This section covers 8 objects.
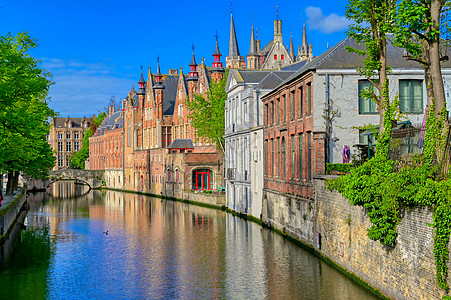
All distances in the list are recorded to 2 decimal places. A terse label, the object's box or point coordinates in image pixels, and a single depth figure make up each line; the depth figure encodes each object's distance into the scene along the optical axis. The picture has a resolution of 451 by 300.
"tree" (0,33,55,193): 28.73
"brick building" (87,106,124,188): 99.50
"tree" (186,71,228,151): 59.00
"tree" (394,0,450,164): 16.41
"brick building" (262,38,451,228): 29.05
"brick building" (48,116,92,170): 162.88
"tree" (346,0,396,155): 21.56
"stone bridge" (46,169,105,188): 95.31
